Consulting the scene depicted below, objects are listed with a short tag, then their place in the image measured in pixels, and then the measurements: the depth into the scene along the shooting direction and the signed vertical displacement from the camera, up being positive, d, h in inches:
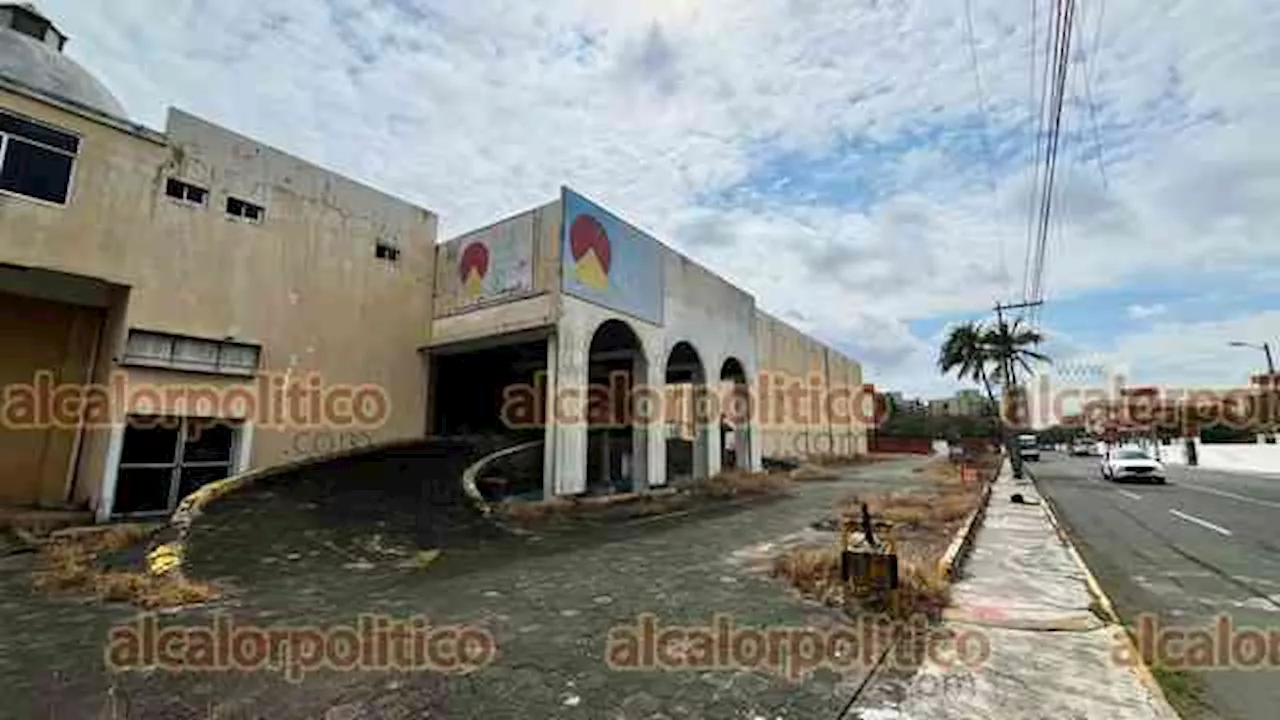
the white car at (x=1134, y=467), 949.2 -26.2
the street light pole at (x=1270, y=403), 1622.8 +126.2
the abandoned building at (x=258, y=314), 490.9 +117.1
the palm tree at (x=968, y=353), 1262.3 +185.3
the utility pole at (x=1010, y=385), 1057.6 +116.1
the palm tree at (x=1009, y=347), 1200.2 +187.1
